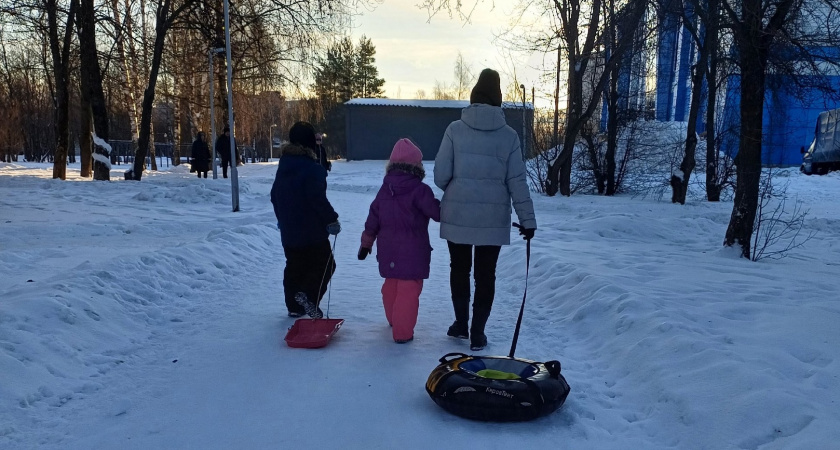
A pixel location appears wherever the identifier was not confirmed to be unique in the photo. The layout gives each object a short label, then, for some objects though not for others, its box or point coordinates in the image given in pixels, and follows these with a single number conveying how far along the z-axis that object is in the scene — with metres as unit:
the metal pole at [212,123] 21.74
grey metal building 37.59
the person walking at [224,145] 20.00
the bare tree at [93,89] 15.65
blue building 10.06
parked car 24.73
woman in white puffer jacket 4.33
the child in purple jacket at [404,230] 4.50
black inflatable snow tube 3.15
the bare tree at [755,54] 7.35
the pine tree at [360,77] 62.72
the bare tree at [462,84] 67.59
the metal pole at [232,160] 12.22
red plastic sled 4.36
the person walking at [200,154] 22.80
